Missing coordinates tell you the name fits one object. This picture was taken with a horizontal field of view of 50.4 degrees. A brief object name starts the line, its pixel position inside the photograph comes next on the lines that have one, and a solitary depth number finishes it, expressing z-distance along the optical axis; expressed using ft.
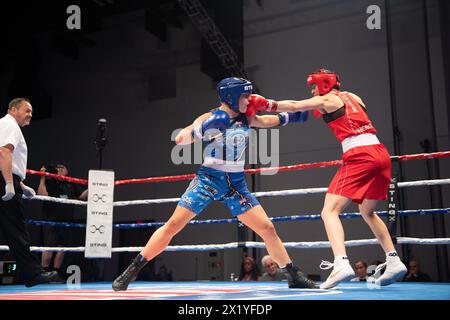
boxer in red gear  8.89
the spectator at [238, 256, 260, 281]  21.38
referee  10.98
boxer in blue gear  8.71
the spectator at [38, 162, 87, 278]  17.71
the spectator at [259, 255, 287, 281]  19.63
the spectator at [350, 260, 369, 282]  20.77
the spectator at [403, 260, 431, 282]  20.30
